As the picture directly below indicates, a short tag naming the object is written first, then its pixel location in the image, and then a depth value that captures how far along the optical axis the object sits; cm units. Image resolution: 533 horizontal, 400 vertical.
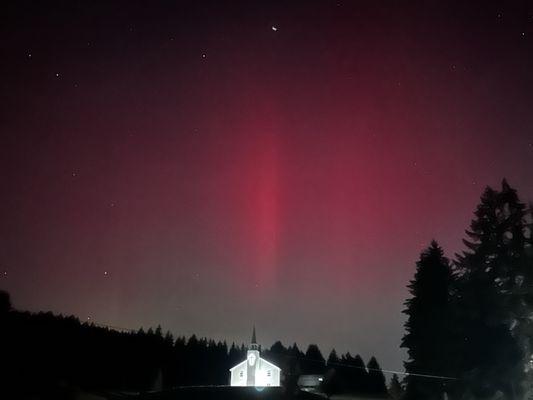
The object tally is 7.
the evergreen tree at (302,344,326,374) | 16090
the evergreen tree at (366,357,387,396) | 14845
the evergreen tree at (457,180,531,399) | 4331
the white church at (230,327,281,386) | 9394
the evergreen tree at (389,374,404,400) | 12319
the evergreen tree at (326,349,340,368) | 16890
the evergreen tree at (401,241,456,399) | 4781
